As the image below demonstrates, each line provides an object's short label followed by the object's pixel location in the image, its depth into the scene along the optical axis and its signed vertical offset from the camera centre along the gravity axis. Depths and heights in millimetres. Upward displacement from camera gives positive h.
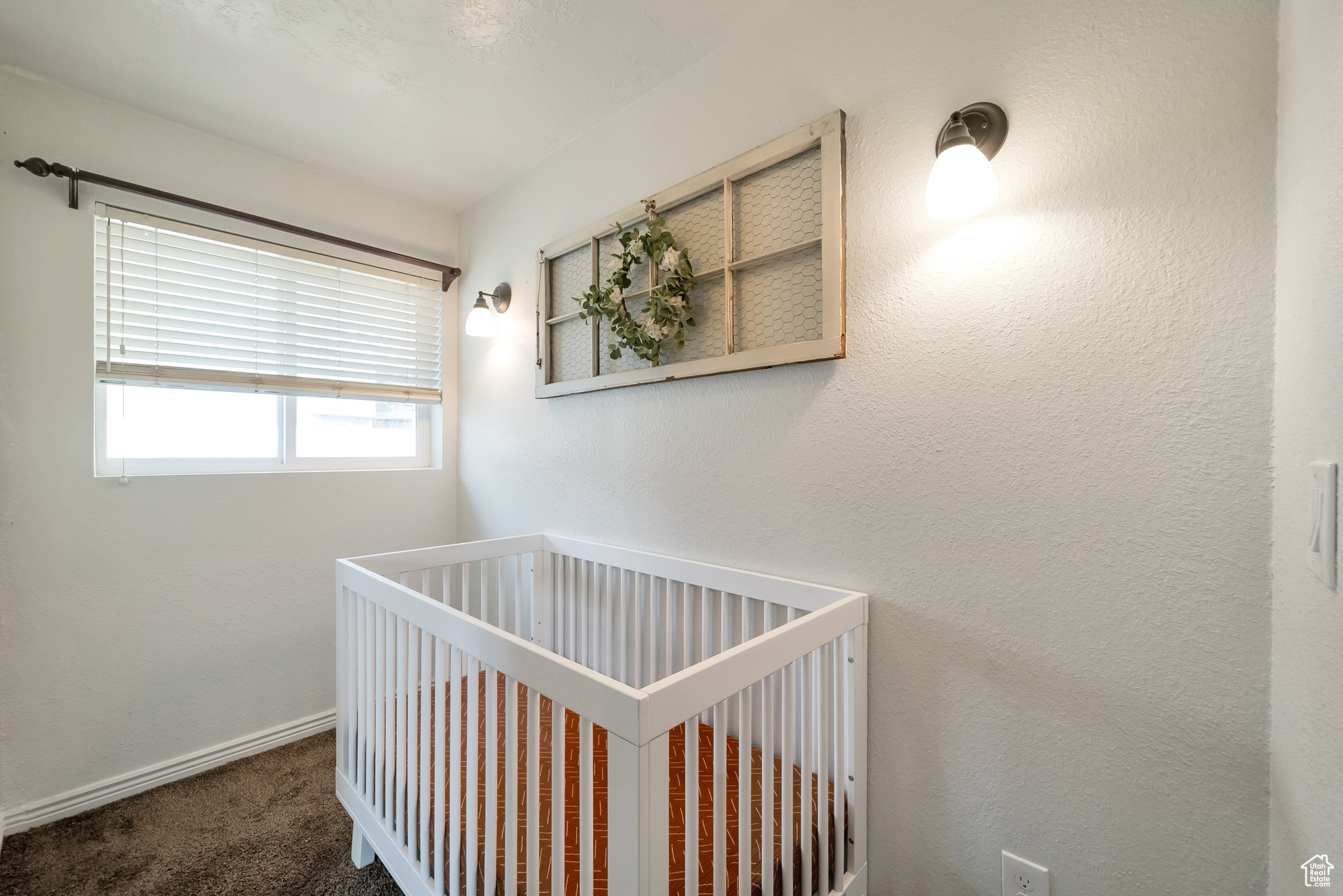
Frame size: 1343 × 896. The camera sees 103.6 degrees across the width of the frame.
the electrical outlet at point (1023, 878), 1028 -850
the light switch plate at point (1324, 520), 625 -86
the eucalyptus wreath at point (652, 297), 1567 +467
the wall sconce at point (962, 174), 986 +516
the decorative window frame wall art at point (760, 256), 1292 +515
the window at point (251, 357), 1830 +346
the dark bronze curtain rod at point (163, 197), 1642 +852
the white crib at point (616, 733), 816 -604
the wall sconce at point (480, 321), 2160 +508
